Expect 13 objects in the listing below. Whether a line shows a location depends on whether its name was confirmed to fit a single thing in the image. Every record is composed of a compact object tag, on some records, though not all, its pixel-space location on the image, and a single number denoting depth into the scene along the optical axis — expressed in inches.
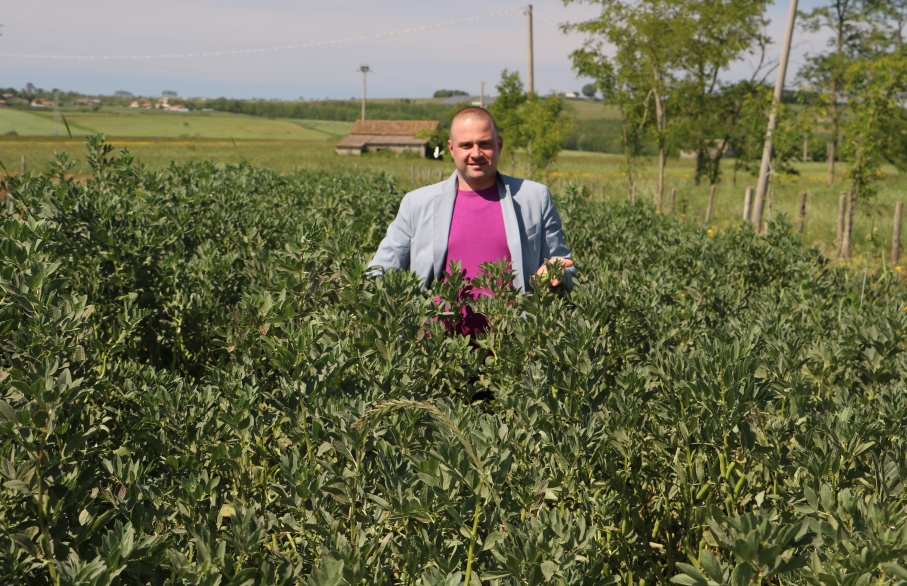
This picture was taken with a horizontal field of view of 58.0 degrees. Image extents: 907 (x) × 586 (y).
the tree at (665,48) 1034.7
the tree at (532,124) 1112.8
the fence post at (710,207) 827.4
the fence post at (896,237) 596.1
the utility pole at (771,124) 726.5
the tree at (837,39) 1793.8
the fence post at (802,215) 645.5
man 169.5
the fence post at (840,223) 643.3
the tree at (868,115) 647.8
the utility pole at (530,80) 1234.0
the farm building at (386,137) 3304.9
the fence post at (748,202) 795.4
